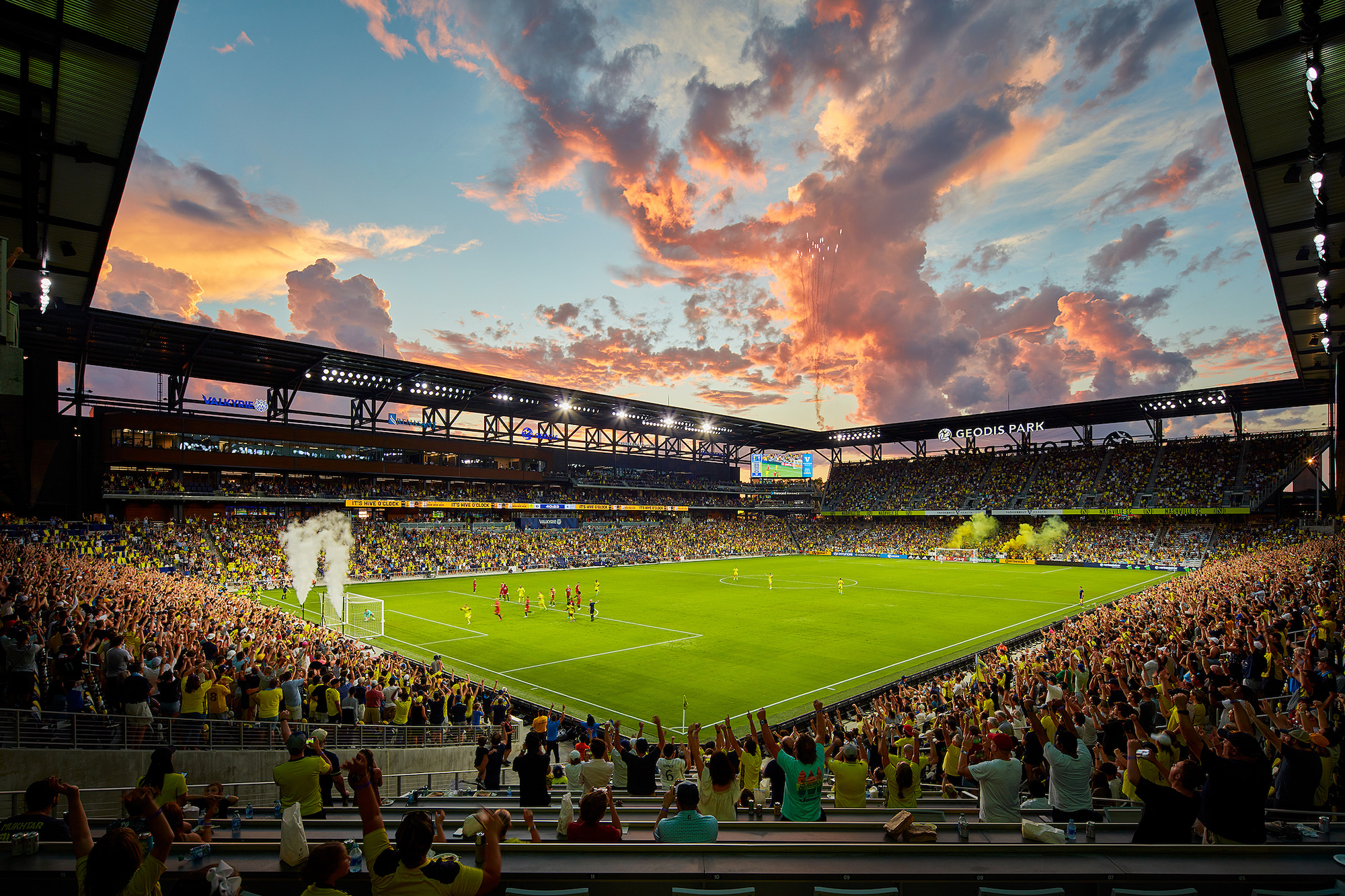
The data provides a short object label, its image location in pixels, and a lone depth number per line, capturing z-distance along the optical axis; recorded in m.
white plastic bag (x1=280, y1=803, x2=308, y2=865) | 3.95
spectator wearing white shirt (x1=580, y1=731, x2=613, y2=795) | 6.56
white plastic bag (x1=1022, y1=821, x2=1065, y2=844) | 4.45
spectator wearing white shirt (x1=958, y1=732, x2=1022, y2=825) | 5.54
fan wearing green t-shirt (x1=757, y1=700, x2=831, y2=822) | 5.76
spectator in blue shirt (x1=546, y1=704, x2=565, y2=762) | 13.72
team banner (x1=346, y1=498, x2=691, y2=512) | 55.69
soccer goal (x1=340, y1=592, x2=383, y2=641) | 28.94
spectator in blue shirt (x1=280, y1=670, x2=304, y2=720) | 11.62
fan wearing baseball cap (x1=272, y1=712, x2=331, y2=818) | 5.52
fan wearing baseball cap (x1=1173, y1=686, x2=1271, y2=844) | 4.30
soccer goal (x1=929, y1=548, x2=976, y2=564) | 65.06
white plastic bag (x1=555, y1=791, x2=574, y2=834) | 4.61
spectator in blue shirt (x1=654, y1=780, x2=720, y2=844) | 4.41
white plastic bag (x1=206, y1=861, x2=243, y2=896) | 3.58
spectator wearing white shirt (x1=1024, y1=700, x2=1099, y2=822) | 5.74
